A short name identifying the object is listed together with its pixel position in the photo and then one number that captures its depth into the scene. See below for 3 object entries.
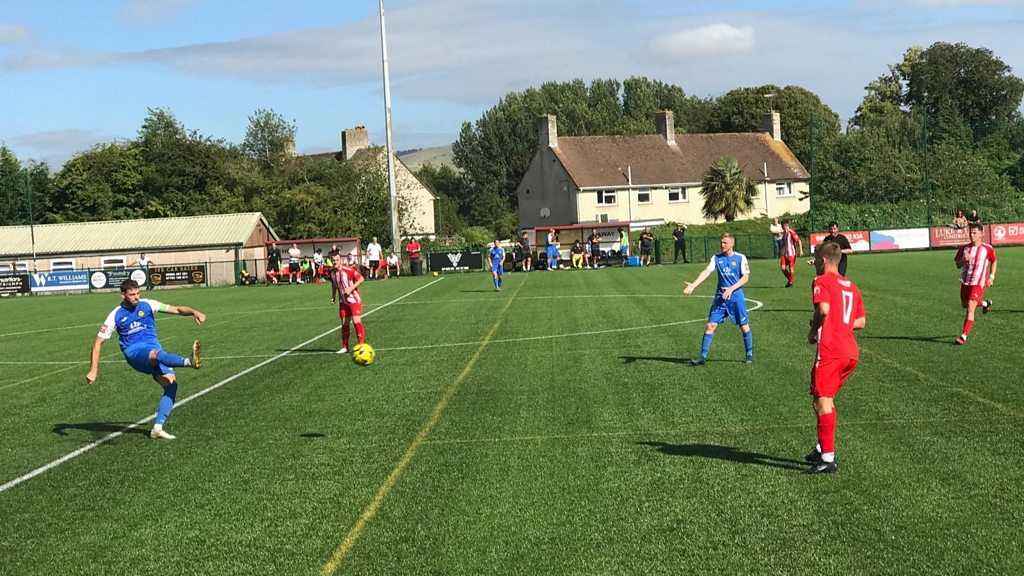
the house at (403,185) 76.31
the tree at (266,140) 84.50
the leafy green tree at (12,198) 86.62
